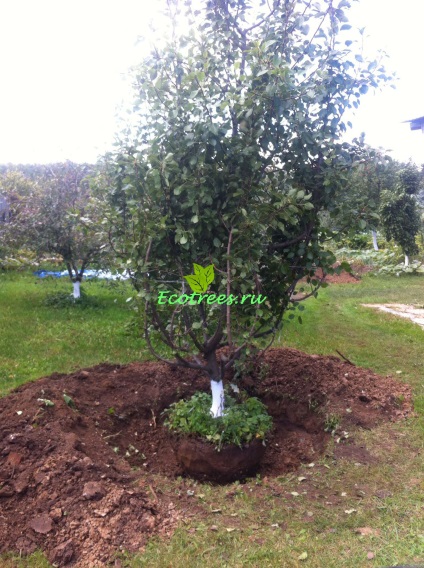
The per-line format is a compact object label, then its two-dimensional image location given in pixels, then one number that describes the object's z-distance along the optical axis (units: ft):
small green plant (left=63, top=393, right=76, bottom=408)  13.68
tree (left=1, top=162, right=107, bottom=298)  26.71
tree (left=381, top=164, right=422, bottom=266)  46.88
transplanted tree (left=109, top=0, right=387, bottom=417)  10.30
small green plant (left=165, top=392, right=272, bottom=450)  12.22
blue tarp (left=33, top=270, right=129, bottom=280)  28.68
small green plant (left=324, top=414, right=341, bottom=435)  13.61
